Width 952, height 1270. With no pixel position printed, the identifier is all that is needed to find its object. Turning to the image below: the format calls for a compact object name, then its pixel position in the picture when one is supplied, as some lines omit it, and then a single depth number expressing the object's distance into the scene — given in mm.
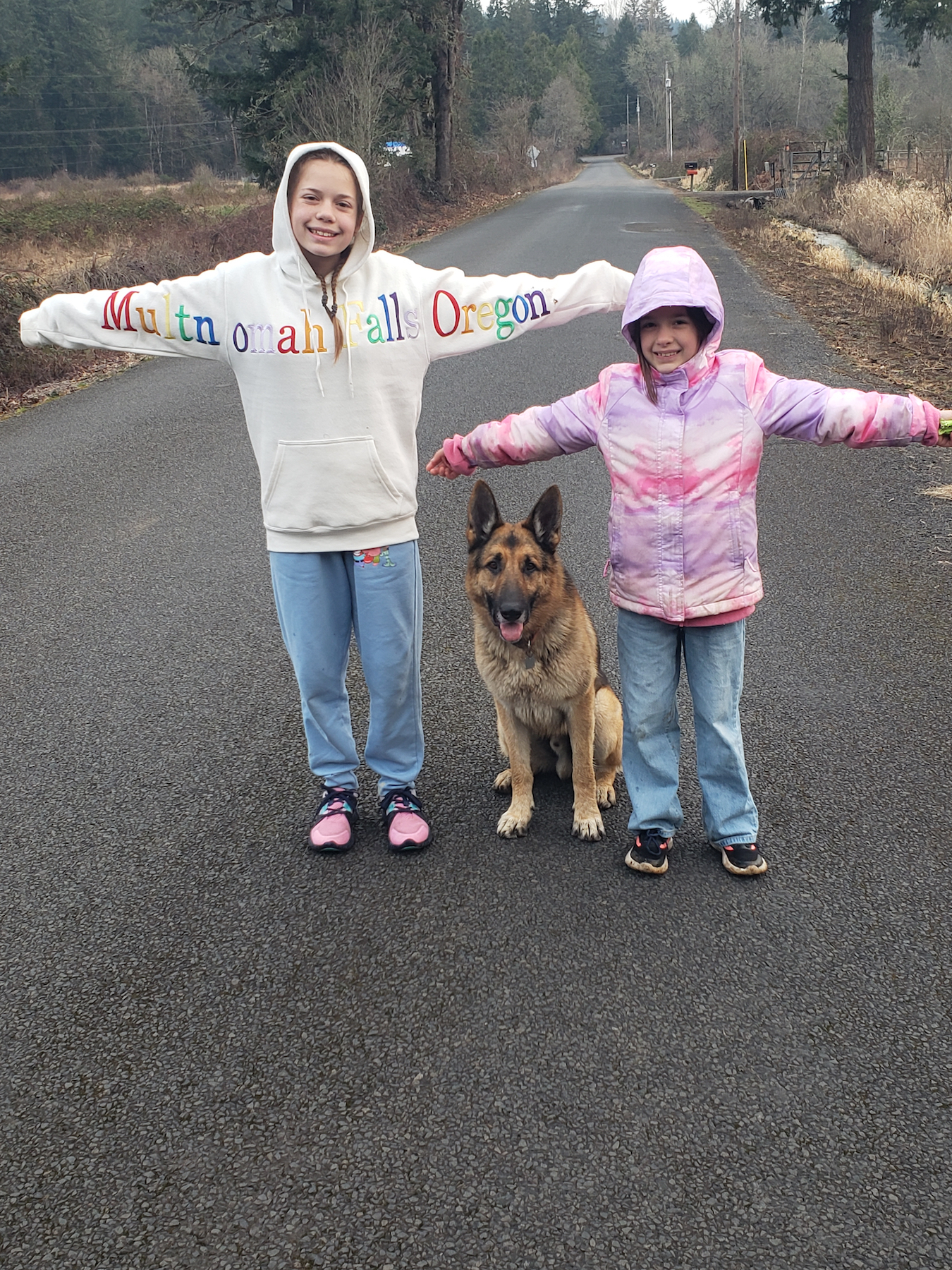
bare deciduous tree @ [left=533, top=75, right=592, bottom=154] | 94188
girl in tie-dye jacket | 3025
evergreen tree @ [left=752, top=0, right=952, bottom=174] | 27891
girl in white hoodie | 3232
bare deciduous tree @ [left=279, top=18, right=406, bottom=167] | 25781
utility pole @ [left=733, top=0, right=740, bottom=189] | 41438
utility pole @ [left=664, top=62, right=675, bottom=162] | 78438
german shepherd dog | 3473
